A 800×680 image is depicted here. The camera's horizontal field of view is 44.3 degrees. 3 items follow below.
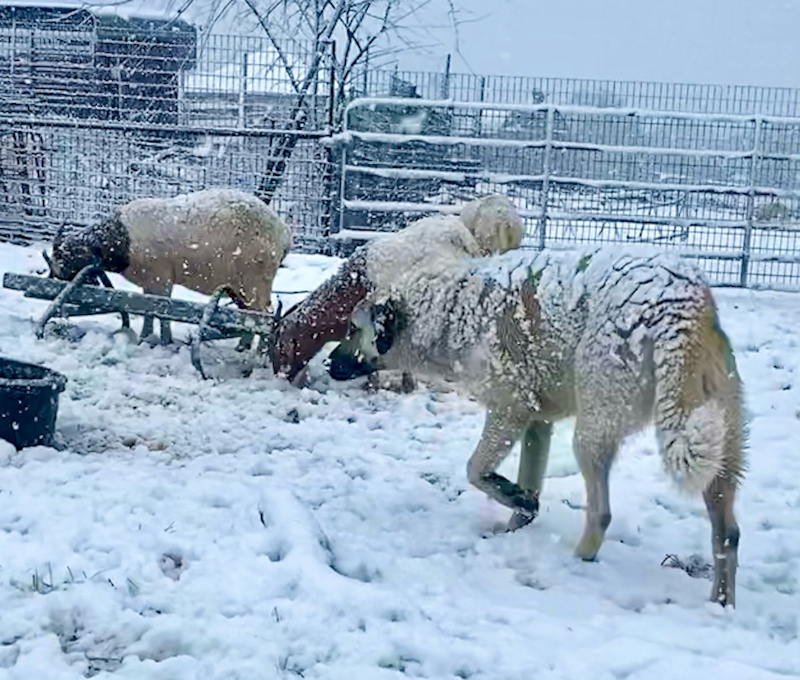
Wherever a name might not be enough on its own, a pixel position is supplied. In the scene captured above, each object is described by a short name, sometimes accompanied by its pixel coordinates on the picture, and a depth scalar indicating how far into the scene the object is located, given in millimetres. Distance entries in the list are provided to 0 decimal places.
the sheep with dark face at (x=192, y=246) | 8234
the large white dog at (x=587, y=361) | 3973
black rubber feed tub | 5219
